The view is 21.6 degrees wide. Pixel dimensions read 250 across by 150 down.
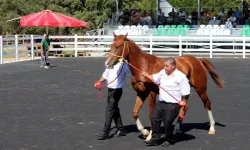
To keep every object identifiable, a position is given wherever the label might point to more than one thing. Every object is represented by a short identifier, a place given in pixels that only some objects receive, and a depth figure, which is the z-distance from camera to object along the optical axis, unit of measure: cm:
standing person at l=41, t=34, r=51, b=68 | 2819
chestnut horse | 1022
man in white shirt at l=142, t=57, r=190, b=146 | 992
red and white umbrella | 3632
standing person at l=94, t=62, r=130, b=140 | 1082
